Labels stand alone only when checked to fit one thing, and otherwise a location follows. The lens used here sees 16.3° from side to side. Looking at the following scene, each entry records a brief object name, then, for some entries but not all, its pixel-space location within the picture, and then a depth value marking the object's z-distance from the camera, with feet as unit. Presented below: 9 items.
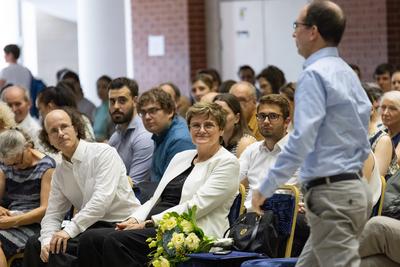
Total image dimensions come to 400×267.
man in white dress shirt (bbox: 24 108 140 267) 31.94
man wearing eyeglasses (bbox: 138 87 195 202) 36.98
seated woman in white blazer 30.03
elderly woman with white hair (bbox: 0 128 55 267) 34.04
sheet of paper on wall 70.56
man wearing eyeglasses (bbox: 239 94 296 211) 31.65
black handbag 27.98
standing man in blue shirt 21.70
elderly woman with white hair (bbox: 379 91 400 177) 36.07
